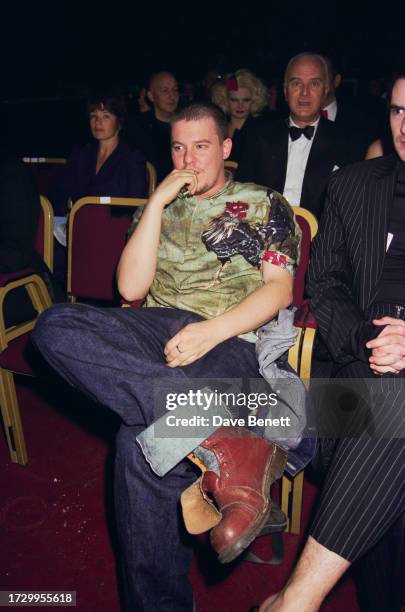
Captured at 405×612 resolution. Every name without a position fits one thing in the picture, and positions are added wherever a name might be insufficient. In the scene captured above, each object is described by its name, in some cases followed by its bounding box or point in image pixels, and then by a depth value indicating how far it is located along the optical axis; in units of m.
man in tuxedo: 3.24
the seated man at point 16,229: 2.29
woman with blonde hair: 4.58
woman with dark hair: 3.50
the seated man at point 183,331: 1.44
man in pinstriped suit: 1.29
